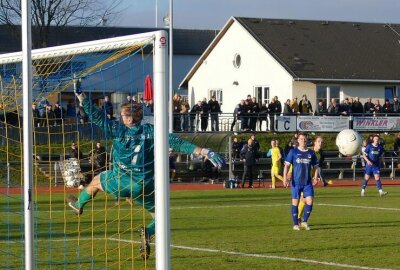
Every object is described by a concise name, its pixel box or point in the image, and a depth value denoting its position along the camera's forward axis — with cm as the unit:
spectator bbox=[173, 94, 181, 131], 4328
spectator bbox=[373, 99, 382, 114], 4673
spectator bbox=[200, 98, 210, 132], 4328
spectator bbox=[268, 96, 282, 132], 4384
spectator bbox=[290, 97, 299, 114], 4484
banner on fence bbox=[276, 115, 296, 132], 4394
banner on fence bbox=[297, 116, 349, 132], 4394
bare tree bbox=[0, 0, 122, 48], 5062
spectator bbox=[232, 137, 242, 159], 3944
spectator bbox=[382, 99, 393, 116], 4725
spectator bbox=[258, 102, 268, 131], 4334
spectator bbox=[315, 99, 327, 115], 4553
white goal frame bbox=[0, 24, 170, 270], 868
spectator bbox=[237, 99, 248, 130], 4366
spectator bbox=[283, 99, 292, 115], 4466
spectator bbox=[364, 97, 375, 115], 4662
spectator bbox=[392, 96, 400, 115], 4748
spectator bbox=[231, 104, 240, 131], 4317
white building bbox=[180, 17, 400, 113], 5538
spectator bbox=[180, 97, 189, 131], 4311
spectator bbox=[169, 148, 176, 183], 3619
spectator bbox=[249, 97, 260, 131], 4347
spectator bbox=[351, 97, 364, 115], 4612
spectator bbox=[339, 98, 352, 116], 4541
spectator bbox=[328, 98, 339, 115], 4547
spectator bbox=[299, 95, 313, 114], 4544
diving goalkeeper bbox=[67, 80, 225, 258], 1249
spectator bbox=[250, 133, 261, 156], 3634
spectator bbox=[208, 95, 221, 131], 4359
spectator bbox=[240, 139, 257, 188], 3516
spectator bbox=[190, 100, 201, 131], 4324
